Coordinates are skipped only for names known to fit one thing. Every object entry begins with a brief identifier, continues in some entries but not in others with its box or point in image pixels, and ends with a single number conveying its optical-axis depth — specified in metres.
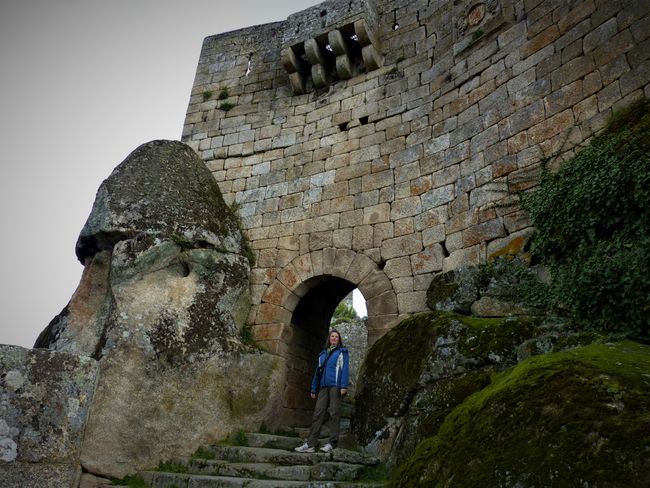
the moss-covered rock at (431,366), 3.75
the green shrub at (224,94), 9.45
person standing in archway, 5.05
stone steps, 4.04
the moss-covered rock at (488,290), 5.04
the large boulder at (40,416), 4.36
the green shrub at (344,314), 13.38
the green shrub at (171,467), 5.04
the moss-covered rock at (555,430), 1.96
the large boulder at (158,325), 5.27
